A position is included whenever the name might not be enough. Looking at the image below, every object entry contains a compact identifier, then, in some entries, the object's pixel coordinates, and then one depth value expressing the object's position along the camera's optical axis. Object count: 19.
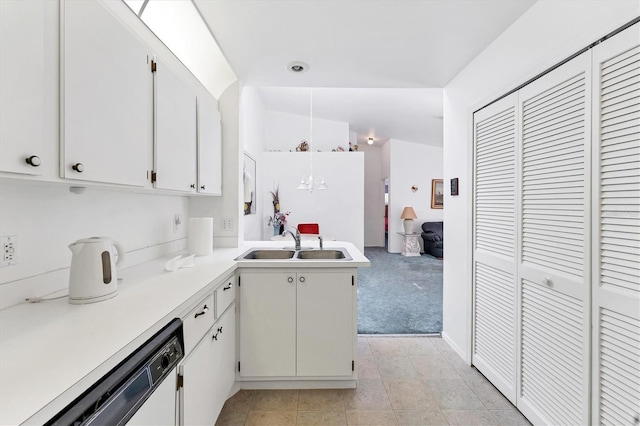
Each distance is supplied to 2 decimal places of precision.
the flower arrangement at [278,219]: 5.48
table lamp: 7.16
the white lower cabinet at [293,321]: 1.89
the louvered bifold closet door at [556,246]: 1.30
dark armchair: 6.68
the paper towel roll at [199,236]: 2.09
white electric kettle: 1.10
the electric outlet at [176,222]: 2.20
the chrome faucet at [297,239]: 2.40
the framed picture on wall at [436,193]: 7.57
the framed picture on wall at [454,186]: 2.42
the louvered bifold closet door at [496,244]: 1.78
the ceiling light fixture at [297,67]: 2.25
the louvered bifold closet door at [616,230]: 1.09
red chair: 5.25
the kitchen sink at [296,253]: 2.35
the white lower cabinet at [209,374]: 1.19
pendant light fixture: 4.91
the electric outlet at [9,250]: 1.01
